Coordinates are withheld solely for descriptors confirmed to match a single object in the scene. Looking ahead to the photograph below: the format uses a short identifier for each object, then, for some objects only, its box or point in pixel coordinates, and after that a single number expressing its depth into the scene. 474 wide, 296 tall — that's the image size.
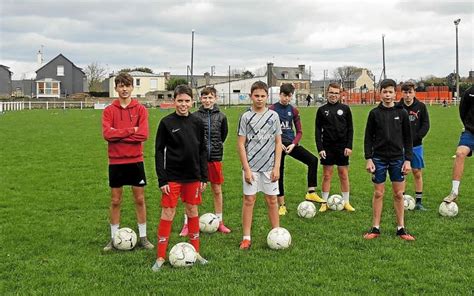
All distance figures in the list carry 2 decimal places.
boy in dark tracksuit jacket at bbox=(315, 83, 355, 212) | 8.71
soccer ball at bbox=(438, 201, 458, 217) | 8.14
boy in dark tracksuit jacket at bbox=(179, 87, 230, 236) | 7.47
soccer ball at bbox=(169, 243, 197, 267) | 5.83
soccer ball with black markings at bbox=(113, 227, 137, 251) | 6.50
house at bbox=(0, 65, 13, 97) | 89.38
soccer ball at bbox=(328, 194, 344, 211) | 8.78
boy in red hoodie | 6.37
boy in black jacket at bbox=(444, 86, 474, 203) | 8.23
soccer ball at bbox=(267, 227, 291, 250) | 6.48
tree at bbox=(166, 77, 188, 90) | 88.26
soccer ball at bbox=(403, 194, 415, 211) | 8.64
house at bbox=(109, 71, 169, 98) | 91.94
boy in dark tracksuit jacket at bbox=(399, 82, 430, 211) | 8.81
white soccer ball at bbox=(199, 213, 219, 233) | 7.35
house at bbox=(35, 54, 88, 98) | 85.38
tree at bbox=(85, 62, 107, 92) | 97.69
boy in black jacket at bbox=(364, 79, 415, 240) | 7.01
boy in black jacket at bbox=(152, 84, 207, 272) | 5.97
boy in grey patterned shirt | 6.66
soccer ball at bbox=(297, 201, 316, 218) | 8.24
